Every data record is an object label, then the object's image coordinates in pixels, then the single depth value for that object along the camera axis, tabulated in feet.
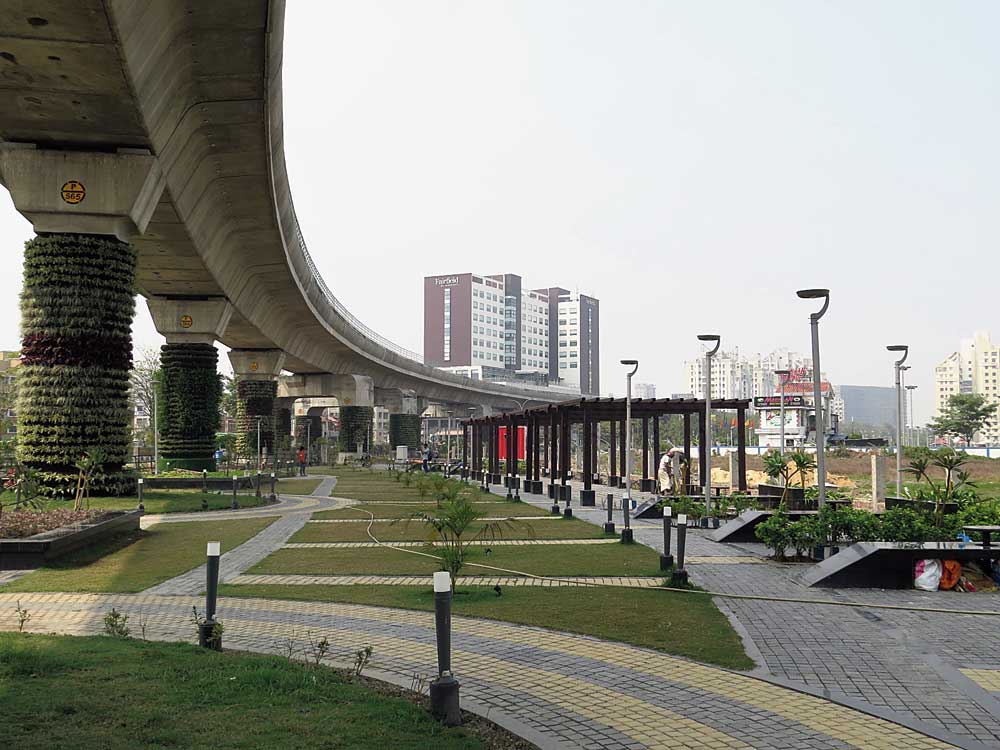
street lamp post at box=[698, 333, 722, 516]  71.31
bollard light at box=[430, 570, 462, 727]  19.94
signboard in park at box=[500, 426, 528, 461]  220.53
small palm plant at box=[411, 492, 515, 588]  35.27
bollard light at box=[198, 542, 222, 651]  25.86
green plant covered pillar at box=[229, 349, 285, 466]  168.96
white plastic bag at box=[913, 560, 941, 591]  41.09
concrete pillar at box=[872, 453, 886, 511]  83.30
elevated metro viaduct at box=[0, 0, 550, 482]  50.90
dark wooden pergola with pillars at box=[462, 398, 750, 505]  95.76
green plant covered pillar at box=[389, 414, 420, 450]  285.02
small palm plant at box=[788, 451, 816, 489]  71.20
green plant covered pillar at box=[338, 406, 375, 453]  247.70
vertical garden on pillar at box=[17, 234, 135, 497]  66.90
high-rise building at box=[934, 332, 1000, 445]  543.64
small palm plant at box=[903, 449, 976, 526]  49.24
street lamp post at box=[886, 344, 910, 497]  78.11
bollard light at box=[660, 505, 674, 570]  43.23
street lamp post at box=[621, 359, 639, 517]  77.46
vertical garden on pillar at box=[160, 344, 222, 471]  119.24
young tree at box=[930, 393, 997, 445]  311.06
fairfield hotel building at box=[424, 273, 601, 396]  577.02
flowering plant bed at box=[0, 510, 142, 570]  45.14
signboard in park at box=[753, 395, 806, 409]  307.11
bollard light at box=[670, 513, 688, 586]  38.47
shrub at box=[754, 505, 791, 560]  48.98
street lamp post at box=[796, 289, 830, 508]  49.75
